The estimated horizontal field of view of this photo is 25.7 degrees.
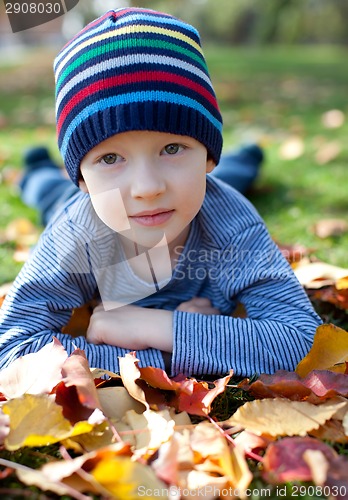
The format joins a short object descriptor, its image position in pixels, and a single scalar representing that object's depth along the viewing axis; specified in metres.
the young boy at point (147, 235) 0.64
